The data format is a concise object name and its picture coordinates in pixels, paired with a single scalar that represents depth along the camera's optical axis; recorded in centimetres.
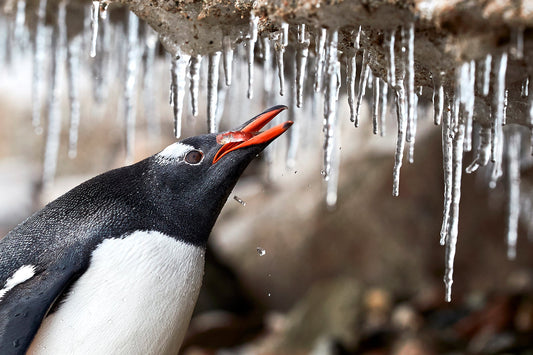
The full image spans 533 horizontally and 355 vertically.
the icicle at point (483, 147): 207
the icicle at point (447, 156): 206
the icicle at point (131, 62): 237
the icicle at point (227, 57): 211
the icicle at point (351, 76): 208
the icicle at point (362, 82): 206
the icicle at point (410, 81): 197
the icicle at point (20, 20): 241
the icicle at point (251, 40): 204
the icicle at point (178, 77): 215
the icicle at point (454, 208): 203
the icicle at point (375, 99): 213
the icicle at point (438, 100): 202
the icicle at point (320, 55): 201
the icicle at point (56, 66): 242
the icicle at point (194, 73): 215
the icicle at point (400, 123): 203
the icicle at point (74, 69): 250
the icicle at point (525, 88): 201
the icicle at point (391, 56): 199
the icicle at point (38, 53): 242
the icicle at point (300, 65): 208
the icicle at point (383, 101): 220
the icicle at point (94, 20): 211
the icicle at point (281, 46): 202
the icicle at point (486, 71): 195
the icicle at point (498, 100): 195
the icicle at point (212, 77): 215
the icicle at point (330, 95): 201
